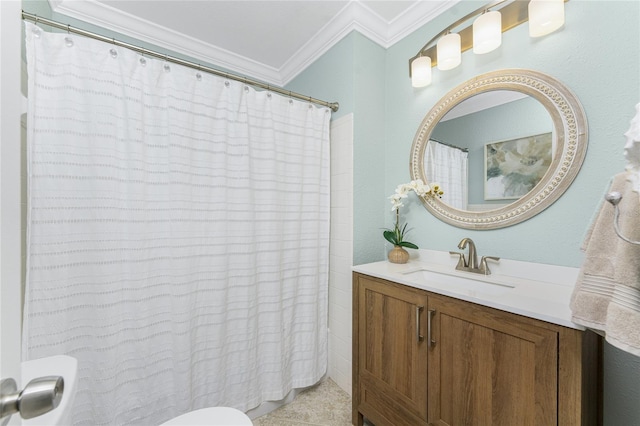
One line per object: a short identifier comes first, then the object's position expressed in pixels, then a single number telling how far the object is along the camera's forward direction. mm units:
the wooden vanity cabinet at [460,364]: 798
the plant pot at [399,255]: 1596
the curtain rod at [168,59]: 1084
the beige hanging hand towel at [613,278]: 639
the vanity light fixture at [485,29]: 1142
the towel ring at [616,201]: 612
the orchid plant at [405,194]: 1571
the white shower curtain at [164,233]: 1117
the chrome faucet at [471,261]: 1319
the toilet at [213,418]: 968
